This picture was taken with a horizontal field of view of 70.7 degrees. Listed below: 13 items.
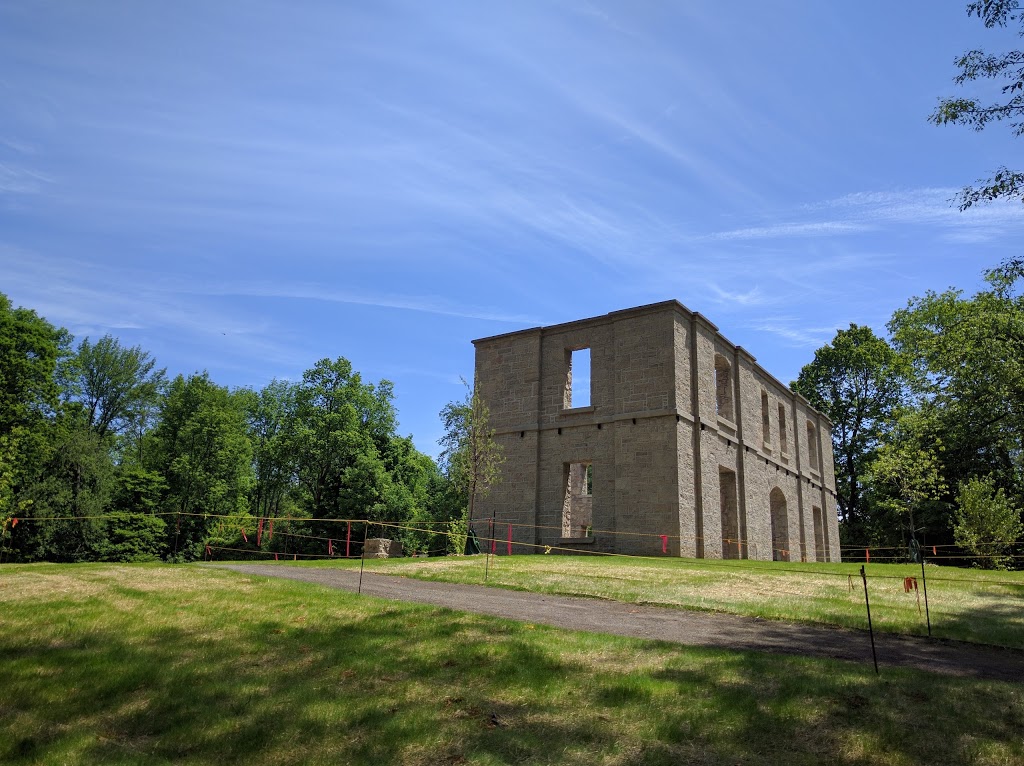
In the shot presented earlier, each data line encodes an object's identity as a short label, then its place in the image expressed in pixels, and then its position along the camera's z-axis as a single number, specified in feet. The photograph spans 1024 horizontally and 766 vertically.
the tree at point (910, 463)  77.25
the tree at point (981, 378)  58.54
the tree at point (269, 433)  162.50
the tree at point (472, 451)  95.69
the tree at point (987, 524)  83.87
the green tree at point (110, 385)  145.28
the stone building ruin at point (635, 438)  89.15
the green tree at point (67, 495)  113.91
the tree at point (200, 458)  136.87
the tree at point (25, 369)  106.42
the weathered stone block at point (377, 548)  78.02
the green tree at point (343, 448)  133.90
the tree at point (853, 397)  160.25
